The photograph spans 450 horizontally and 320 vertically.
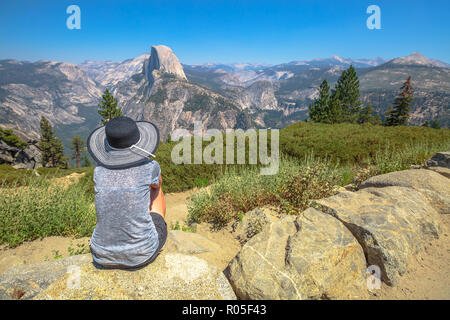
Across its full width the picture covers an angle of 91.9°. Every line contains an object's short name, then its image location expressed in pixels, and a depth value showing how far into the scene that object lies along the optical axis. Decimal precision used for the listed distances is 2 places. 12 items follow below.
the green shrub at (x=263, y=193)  4.52
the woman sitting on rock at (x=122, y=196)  2.18
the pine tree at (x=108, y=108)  36.84
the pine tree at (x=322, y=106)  38.28
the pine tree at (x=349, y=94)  42.97
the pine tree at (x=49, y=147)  42.19
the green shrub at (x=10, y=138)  29.80
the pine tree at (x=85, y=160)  60.44
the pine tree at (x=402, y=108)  38.62
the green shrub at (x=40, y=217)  3.91
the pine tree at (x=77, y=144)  46.77
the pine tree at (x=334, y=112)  37.97
